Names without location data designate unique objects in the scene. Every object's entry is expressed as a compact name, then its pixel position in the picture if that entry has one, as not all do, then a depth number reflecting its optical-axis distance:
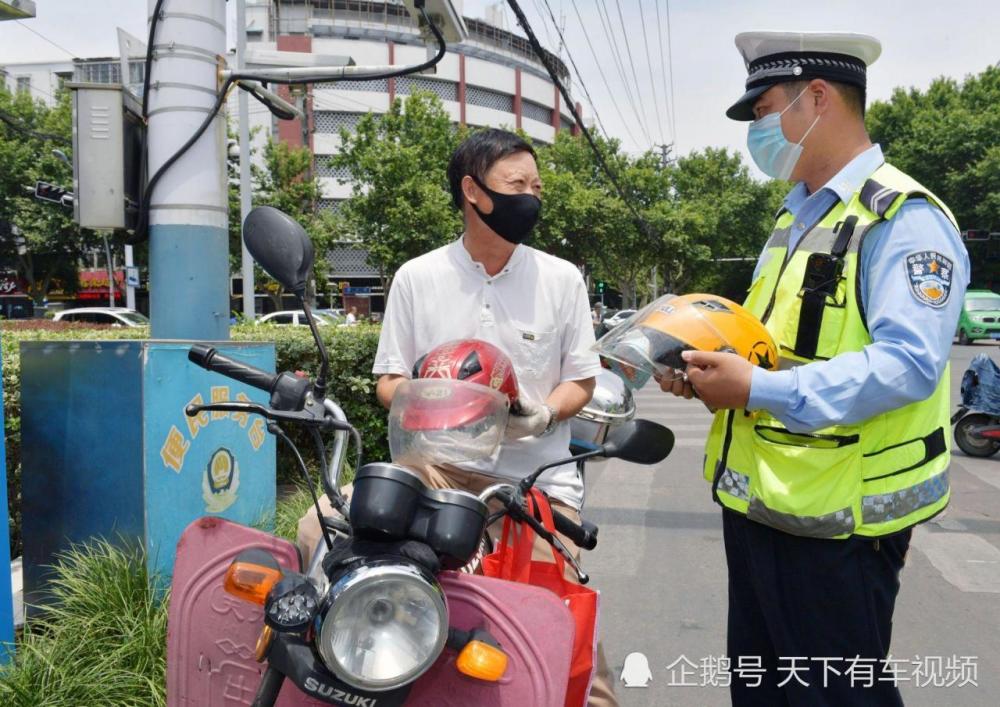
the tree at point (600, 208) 33.62
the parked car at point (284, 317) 25.72
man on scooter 2.51
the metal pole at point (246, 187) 15.52
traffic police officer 1.66
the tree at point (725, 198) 38.22
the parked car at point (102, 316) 23.05
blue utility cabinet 3.27
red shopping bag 1.56
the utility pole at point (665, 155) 37.59
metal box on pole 3.63
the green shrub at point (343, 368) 5.96
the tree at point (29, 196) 27.11
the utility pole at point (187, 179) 3.79
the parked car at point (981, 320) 25.55
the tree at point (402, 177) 24.67
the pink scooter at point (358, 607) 1.26
